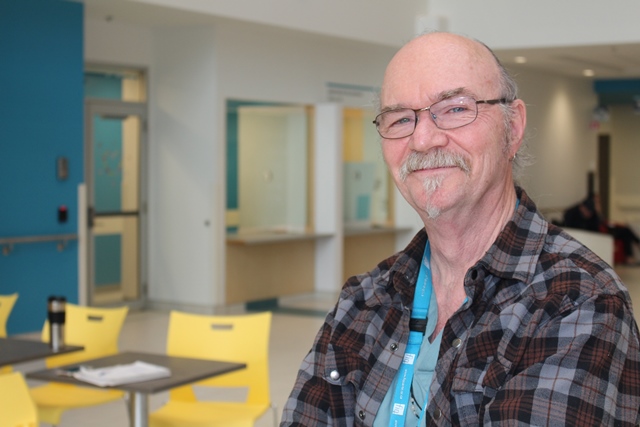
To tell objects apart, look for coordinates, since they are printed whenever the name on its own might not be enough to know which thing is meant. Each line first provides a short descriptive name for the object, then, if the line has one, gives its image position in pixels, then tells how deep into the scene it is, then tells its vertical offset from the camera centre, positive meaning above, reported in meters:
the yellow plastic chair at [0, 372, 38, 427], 3.46 -0.83
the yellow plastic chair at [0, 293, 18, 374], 5.66 -0.79
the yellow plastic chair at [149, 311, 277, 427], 4.60 -0.92
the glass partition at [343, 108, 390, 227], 12.64 +0.06
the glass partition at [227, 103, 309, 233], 10.99 +0.14
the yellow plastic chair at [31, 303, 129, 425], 5.18 -0.92
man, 1.24 -0.18
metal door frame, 10.30 +0.05
